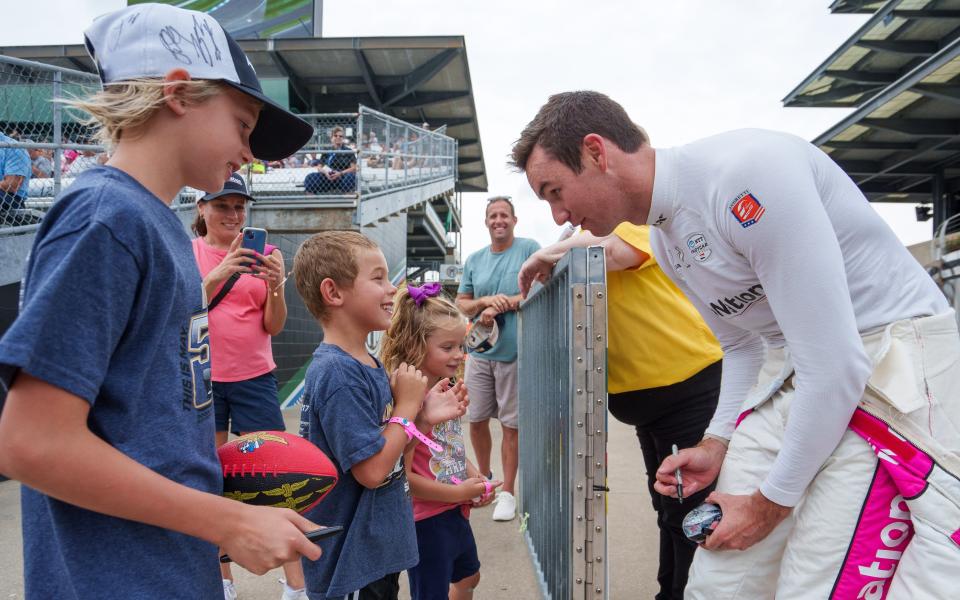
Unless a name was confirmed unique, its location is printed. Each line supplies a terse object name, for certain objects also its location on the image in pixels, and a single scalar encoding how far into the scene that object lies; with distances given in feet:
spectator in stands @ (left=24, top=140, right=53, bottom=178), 22.27
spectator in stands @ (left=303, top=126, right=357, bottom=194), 37.83
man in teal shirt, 15.79
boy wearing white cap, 3.07
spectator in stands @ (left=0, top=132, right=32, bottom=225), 19.19
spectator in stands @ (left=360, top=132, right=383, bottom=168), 40.80
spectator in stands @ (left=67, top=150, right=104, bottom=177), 22.88
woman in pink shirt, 11.14
